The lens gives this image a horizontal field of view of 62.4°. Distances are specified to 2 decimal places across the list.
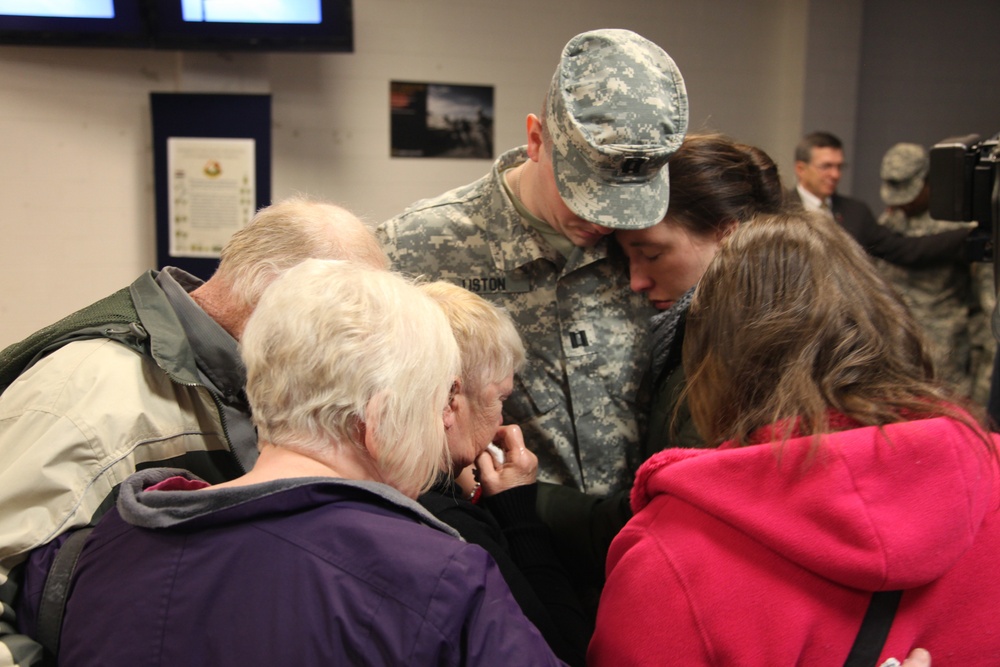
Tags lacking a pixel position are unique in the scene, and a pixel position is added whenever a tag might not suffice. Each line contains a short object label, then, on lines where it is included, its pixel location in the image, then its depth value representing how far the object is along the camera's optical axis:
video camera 2.46
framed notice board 3.85
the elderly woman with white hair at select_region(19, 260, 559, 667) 0.89
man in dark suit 4.35
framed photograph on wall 4.23
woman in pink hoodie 0.93
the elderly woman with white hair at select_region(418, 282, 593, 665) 1.36
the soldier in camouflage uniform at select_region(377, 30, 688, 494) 1.69
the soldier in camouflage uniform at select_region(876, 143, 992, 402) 4.39
